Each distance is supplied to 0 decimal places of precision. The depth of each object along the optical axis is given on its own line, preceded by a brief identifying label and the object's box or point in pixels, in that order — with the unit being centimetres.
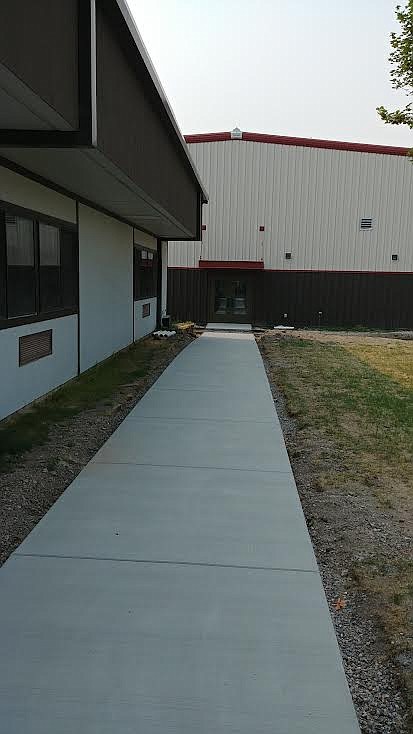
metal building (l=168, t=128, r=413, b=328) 2308
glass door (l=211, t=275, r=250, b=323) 2375
